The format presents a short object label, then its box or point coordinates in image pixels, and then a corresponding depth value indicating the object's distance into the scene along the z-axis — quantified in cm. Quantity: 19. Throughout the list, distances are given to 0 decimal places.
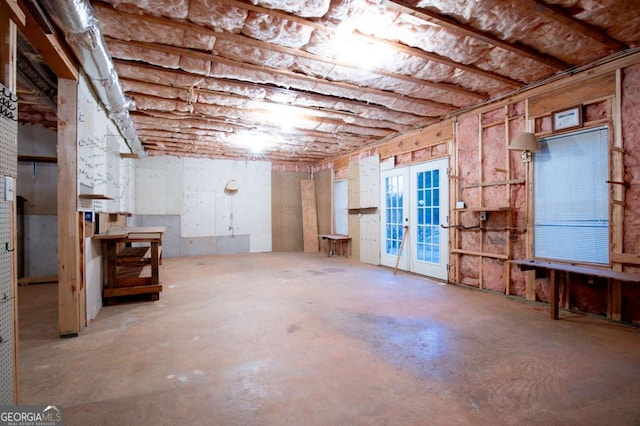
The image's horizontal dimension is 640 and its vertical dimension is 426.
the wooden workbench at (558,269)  282
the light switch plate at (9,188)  164
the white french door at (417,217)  517
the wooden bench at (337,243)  768
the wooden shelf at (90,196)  302
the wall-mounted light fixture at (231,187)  848
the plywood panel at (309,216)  904
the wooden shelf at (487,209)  401
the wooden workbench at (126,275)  371
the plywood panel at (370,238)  670
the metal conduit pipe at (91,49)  203
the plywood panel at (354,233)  738
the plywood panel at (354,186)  734
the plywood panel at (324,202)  877
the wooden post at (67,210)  284
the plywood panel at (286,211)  917
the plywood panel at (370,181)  666
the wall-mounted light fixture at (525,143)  367
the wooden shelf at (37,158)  521
